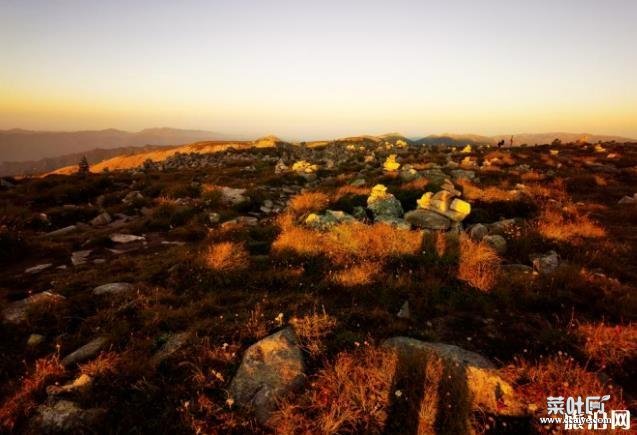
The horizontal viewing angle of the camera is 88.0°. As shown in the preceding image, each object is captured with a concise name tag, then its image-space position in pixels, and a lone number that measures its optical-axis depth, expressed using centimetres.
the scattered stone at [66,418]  344
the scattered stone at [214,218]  1134
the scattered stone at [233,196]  1398
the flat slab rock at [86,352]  433
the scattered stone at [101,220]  1176
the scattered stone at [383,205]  1045
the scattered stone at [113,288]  604
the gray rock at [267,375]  375
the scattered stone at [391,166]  1895
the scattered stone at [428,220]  951
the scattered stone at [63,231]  1029
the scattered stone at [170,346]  435
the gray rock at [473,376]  357
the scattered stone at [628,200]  1265
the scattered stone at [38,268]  743
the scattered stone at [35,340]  473
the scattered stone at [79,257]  802
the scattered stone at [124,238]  966
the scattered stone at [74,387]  378
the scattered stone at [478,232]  873
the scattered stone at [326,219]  907
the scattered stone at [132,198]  1442
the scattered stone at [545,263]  666
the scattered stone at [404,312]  532
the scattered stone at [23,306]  523
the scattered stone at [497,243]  788
